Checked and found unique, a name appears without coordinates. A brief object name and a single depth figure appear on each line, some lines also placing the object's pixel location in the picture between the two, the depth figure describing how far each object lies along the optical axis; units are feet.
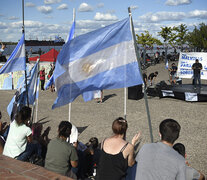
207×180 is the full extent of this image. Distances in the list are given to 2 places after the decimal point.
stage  42.55
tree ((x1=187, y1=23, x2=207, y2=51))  133.90
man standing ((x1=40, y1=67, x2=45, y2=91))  59.59
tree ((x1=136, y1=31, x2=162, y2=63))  135.54
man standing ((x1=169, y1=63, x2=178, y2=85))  57.93
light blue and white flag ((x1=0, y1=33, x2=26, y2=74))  23.00
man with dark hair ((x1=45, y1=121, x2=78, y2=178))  12.31
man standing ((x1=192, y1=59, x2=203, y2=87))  51.39
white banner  55.47
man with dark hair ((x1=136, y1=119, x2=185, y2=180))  8.25
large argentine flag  16.60
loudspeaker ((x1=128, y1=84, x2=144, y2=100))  44.27
